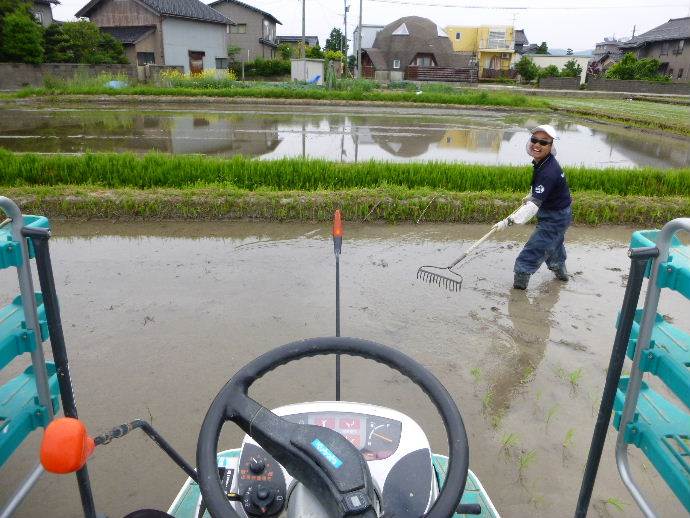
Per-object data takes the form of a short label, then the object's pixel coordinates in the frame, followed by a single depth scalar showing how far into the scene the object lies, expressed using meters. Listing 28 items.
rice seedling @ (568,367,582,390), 3.08
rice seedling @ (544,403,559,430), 2.76
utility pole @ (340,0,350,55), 32.43
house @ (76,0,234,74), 27.16
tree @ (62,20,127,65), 23.92
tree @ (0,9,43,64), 21.20
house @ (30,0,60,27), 27.79
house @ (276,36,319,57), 48.12
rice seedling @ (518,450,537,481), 2.40
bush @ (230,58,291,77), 31.96
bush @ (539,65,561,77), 34.31
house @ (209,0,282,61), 36.22
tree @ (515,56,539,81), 36.41
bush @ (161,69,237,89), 21.91
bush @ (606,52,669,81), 30.77
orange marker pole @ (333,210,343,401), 1.98
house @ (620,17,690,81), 32.66
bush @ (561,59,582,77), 34.25
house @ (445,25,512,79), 44.09
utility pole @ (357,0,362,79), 28.12
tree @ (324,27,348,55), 56.00
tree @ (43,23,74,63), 23.61
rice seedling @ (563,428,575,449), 2.58
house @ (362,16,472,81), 41.09
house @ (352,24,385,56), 51.91
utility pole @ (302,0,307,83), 25.92
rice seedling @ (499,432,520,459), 2.53
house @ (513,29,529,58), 56.56
